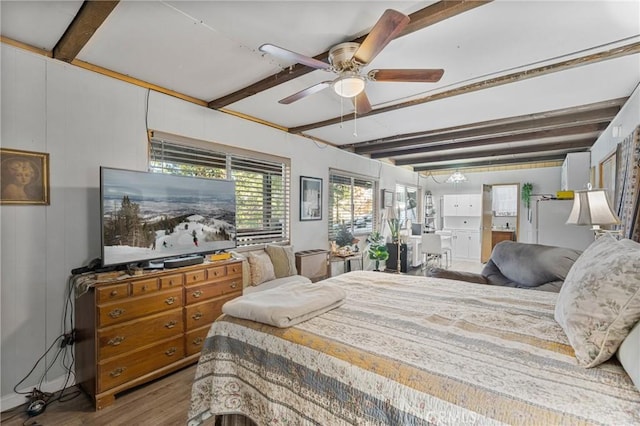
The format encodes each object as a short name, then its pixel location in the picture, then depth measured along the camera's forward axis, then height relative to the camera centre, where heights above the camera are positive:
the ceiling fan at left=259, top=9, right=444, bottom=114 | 1.63 +0.98
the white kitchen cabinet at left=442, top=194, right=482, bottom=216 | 8.12 +0.17
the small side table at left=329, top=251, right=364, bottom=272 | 4.99 -0.89
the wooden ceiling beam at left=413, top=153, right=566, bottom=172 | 6.88 +1.27
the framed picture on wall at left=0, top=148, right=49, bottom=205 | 2.04 +0.26
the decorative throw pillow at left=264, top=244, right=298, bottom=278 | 3.70 -0.64
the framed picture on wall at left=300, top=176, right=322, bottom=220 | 4.50 +0.21
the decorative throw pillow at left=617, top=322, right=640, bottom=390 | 0.85 -0.45
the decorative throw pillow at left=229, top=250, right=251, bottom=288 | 3.23 -0.68
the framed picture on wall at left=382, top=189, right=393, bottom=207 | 6.73 +0.31
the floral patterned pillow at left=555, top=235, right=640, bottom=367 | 0.98 -0.35
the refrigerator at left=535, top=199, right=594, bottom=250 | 3.96 -0.26
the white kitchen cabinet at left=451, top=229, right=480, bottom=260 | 8.10 -0.97
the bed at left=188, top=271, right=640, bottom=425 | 0.86 -0.56
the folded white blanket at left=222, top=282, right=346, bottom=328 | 1.40 -0.50
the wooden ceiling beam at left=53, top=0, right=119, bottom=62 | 1.64 +1.18
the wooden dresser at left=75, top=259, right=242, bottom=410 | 2.03 -0.91
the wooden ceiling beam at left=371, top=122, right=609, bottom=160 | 4.45 +1.28
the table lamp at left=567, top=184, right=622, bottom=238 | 2.14 +0.00
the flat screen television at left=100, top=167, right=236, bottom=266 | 2.25 -0.04
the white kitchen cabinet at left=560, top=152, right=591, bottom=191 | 5.52 +0.80
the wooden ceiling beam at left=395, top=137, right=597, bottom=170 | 5.57 +1.28
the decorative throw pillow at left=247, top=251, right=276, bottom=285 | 3.38 -0.69
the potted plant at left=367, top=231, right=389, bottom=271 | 5.59 -0.75
